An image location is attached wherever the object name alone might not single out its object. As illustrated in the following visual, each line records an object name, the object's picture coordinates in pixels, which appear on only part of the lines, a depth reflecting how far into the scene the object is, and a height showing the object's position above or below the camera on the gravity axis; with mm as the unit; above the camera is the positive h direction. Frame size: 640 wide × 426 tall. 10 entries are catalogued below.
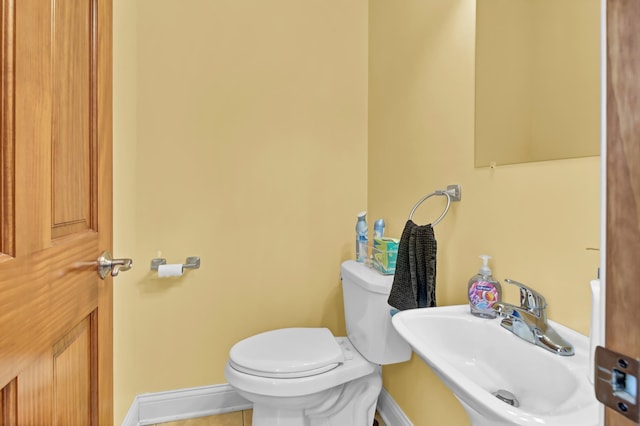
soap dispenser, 974 -224
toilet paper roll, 1605 -269
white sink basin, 593 -323
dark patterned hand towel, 1145 -200
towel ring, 1225 +59
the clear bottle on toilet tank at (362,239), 1667 -134
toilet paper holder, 1647 -243
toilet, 1304 -583
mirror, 819 +345
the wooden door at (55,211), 485 -4
